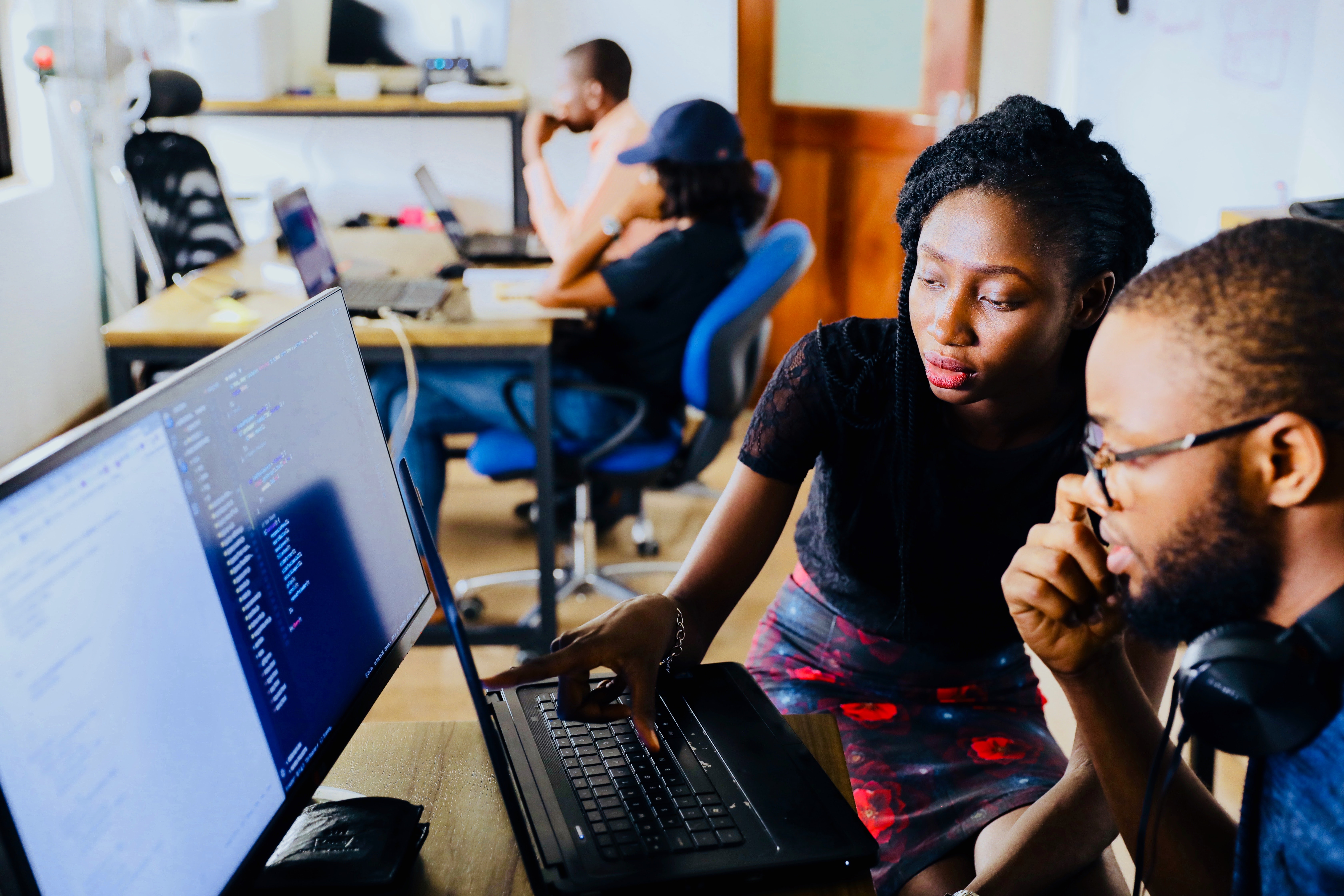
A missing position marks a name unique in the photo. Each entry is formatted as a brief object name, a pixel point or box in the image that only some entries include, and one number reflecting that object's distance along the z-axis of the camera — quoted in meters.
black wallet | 0.75
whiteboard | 1.93
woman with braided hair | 1.06
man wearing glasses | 0.64
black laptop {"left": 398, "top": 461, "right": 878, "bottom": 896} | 0.75
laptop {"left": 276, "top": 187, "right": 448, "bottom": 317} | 2.26
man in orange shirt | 2.59
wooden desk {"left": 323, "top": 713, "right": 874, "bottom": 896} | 0.79
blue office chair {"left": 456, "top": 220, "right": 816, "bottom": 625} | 2.27
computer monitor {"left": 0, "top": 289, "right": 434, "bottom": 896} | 0.52
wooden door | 3.60
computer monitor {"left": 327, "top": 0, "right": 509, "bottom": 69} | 3.92
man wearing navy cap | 2.35
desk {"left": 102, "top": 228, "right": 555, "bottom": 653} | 2.14
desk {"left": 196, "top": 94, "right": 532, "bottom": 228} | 3.77
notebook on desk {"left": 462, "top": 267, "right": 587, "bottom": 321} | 2.27
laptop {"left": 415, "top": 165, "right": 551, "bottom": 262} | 2.94
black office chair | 2.57
